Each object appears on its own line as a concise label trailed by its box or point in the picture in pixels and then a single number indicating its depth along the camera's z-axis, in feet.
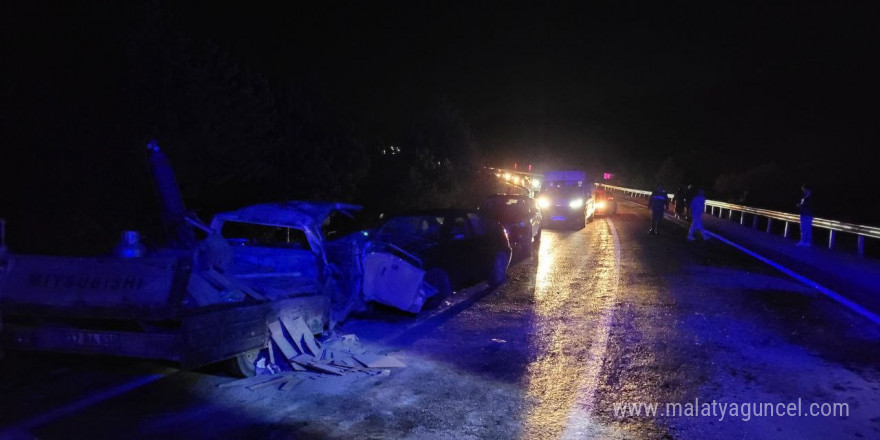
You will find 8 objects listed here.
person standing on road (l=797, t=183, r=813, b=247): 52.39
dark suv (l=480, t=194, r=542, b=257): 47.75
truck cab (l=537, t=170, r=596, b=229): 75.15
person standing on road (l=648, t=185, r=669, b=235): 65.63
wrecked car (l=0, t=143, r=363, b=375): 16.48
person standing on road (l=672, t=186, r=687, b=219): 86.43
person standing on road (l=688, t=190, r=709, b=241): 61.86
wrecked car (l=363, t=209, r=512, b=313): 25.57
